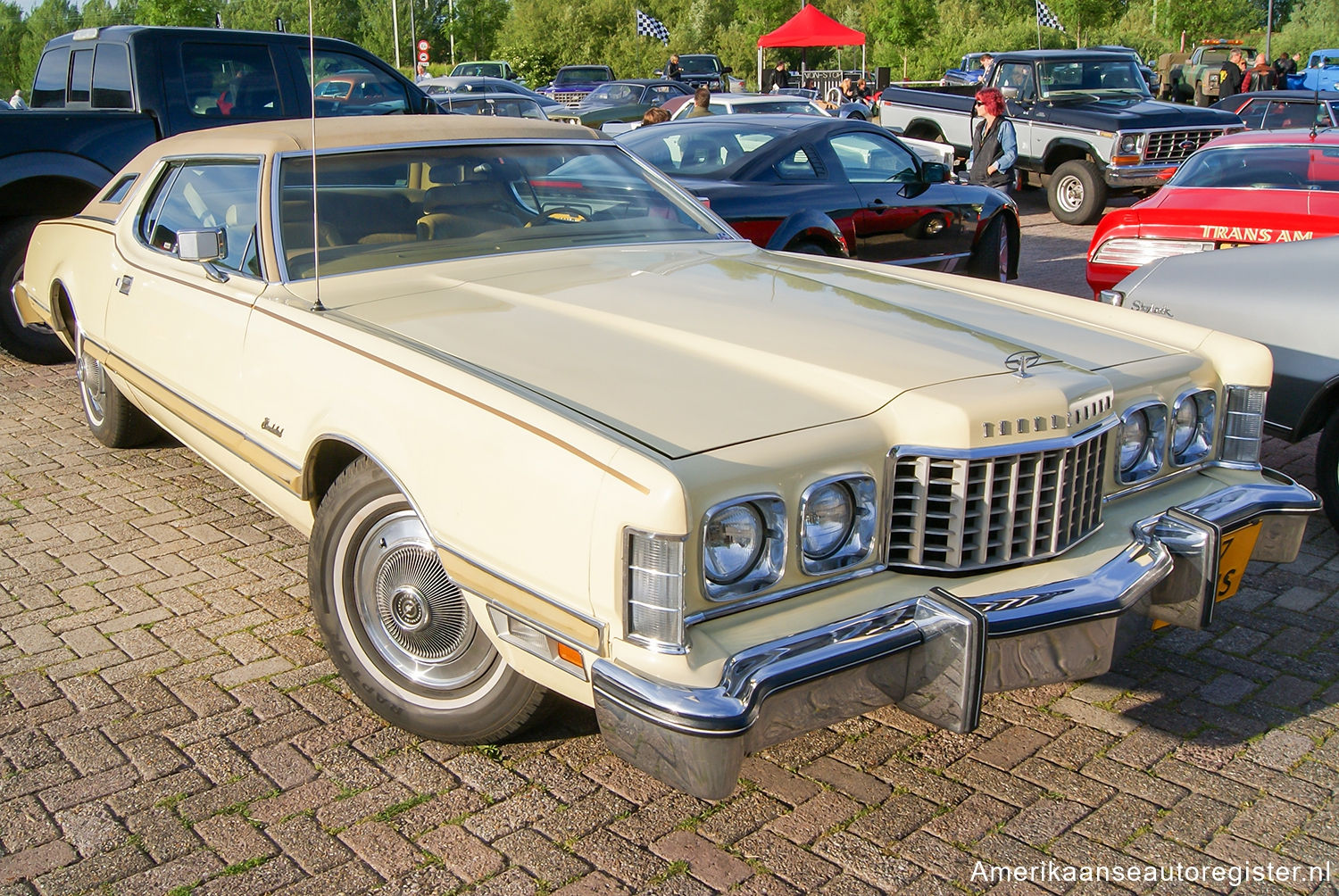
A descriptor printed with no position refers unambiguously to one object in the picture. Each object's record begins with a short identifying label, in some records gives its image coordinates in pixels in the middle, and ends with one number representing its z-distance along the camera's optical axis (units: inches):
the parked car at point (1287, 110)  472.1
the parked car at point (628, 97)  880.9
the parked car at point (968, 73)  893.2
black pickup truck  274.2
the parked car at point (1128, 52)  571.5
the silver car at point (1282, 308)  167.9
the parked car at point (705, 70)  1249.4
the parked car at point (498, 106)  635.5
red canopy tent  1067.3
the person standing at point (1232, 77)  789.9
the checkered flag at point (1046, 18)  829.8
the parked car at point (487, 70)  1317.7
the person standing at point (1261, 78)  791.7
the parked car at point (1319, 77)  1024.2
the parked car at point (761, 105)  560.7
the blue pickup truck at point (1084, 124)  498.0
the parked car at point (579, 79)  1256.4
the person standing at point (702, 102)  530.6
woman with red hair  424.2
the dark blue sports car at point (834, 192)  286.0
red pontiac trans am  264.2
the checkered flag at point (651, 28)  1305.4
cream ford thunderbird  91.0
